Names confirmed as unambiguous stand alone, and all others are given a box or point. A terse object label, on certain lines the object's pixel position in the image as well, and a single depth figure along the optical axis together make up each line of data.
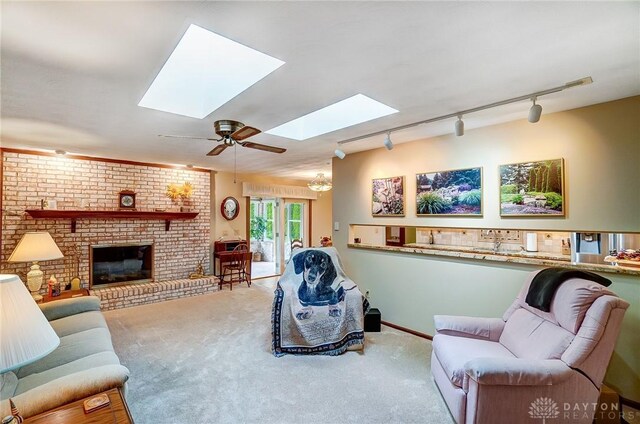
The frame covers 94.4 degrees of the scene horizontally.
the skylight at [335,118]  2.83
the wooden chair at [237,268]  5.97
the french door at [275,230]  7.22
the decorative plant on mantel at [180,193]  5.48
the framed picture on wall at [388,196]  3.83
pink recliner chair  1.75
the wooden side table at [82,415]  1.28
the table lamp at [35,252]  3.32
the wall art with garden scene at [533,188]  2.66
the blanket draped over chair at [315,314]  3.08
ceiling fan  2.54
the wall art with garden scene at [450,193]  3.18
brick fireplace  4.17
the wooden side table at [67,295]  3.32
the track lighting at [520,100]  2.03
